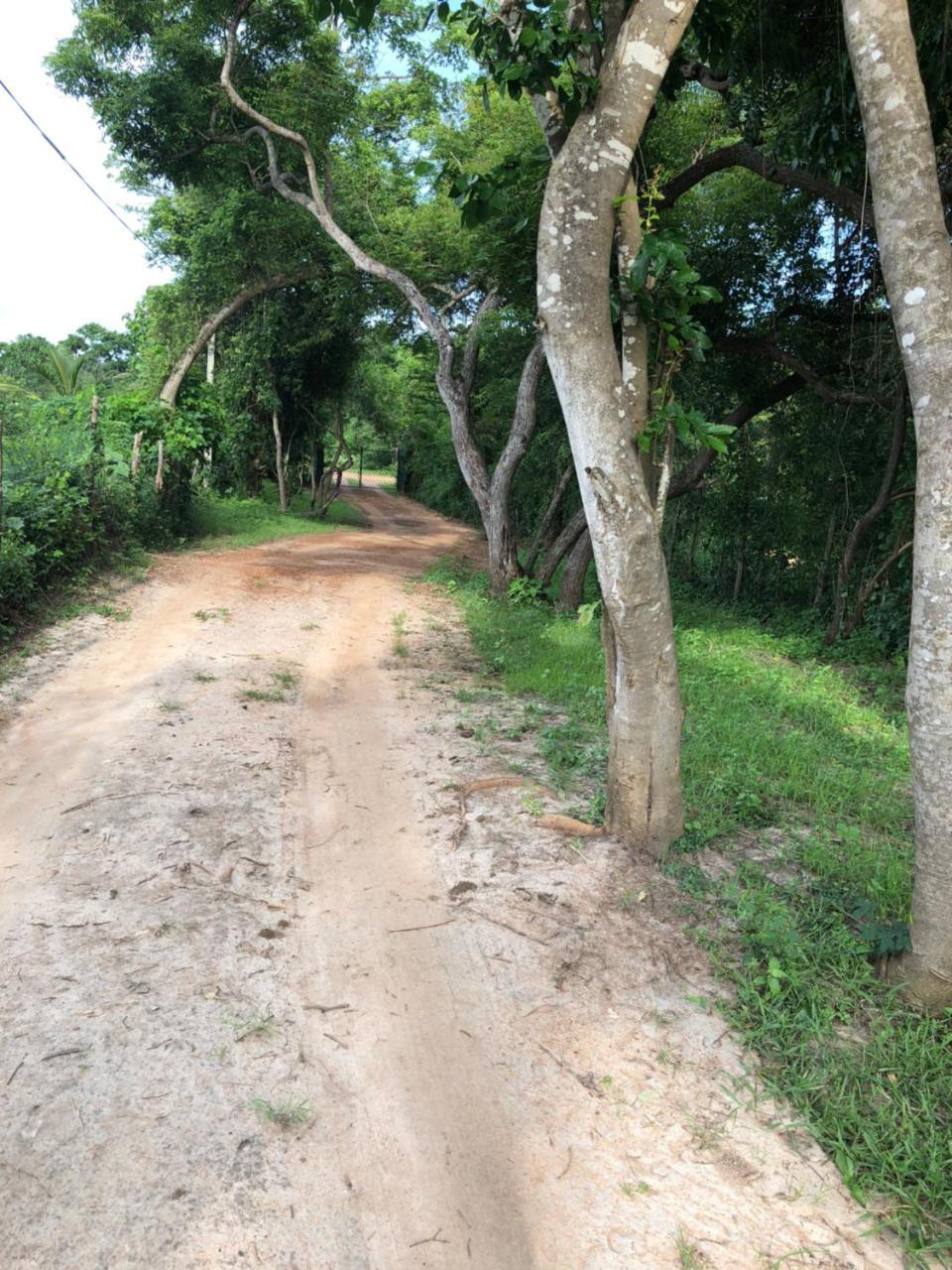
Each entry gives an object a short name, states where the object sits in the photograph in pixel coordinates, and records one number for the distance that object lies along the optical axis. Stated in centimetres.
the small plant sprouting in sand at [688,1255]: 222
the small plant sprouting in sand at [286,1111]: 260
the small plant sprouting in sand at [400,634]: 867
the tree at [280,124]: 1260
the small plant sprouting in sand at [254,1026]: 296
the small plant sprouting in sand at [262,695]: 668
